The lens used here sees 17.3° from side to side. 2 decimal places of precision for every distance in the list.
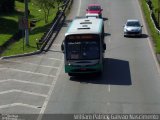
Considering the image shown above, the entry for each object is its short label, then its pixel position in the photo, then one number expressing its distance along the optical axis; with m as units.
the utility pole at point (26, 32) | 47.34
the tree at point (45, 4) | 62.47
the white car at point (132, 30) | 51.47
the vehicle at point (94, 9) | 63.82
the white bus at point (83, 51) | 35.09
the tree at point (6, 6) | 69.88
